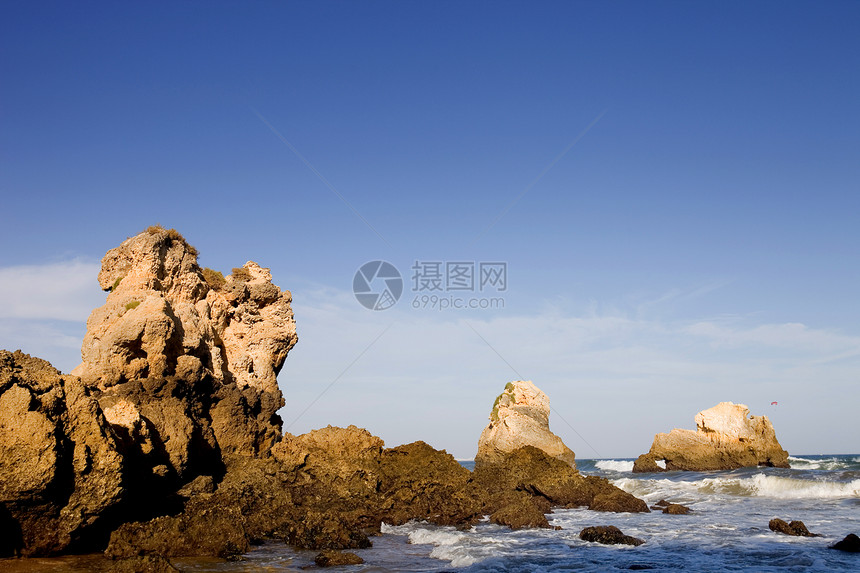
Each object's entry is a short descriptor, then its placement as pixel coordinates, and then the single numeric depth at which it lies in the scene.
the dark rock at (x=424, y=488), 19.19
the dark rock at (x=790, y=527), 16.13
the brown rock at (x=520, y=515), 17.97
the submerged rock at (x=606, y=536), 15.16
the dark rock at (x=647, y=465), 52.38
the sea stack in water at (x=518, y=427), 32.81
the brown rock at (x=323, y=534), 13.95
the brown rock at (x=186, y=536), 11.22
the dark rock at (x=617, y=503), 21.95
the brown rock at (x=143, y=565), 9.15
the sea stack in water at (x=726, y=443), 47.22
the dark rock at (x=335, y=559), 11.95
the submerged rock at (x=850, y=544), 13.91
